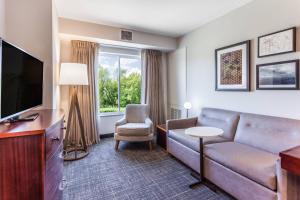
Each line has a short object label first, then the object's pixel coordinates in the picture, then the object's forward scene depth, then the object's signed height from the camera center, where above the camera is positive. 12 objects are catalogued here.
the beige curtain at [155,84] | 4.36 +0.44
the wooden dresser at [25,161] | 0.97 -0.37
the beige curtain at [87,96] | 3.59 +0.09
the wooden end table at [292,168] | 1.10 -0.46
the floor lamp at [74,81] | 2.89 +0.32
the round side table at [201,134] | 2.13 -0.43
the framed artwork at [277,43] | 2.08 +0.75
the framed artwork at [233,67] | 2.66 +0.56
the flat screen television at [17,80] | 1.12 +0.16
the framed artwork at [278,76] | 2.08 +0.32
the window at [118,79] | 4.14 +0.54
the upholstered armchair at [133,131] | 3.29 -0.60
